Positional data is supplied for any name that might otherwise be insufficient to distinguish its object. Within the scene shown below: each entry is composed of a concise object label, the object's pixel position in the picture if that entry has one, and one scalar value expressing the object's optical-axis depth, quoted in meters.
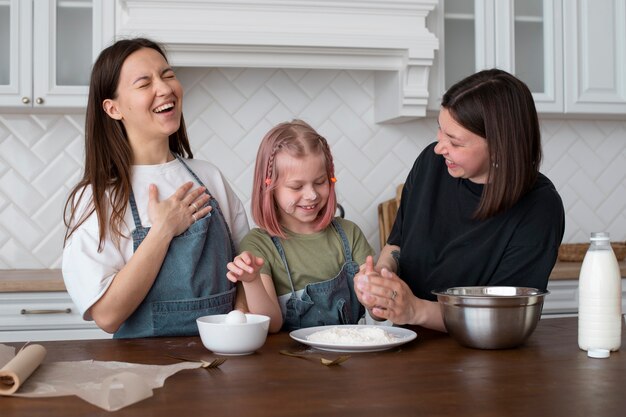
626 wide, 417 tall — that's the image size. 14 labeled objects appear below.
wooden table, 1.05
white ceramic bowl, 1.38
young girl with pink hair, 1.85
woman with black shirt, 1.72
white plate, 1.42
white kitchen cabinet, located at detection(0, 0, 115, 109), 2.93
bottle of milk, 1.42
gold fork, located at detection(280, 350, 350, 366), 1.32
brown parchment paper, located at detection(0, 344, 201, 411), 1.09
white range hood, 2.86
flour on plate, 1.44
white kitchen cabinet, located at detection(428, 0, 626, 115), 3.25
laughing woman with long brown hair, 1.65
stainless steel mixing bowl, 1.44
